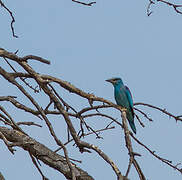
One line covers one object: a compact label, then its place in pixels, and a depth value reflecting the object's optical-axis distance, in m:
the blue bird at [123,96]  17.59
